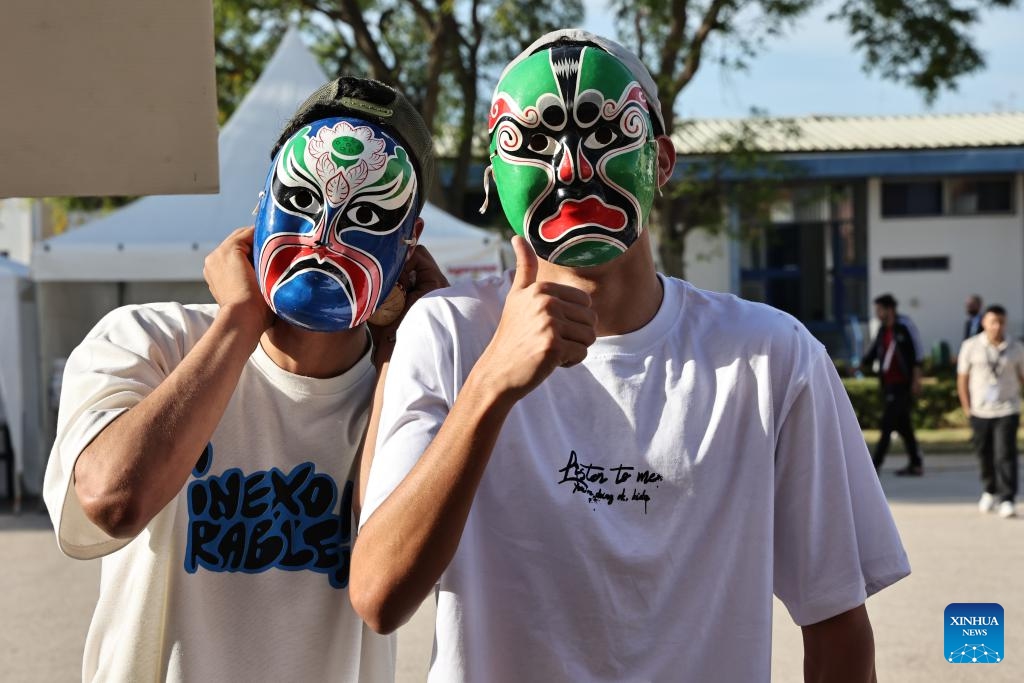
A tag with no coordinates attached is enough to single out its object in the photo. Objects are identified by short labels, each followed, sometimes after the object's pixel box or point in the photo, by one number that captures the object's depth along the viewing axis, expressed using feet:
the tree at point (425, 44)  50.37
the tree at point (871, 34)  49.73
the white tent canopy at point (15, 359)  36.14
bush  59.06
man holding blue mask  8.05
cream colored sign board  7.24
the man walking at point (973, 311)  52.62
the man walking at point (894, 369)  41.83
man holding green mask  5.97
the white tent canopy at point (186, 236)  34.09
